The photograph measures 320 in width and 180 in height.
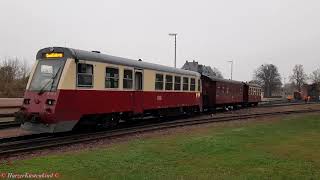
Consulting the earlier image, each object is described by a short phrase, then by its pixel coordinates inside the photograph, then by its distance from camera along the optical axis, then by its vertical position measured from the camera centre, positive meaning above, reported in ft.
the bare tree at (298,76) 425.69 +26.11
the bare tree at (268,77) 424.87 +24.72
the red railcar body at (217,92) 111.04 +2.60
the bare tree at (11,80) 164.45 +8.30
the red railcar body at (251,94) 152.32 +2.99
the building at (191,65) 274.32 +24.26
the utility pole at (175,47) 167.22 +20.76
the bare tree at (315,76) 409.02 +25.36
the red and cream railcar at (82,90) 50.75 +1.47
